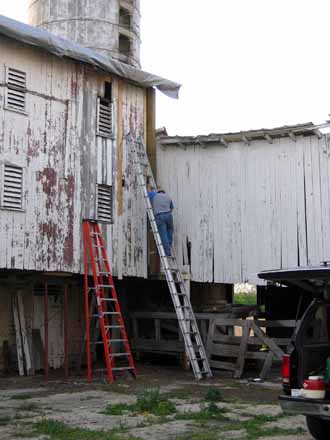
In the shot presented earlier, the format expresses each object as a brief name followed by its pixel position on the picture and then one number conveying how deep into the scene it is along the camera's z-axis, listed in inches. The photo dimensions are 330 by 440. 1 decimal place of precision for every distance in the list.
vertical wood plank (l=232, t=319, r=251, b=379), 600.4
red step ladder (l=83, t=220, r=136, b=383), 569.9
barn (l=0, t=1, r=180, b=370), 574.6
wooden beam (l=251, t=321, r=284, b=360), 590.9
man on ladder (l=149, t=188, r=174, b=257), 643.5
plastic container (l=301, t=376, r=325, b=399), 295.1
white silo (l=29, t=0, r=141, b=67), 802.8
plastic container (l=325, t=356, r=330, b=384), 298.4
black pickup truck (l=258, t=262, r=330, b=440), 301.9
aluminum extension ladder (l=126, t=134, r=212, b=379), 597.0
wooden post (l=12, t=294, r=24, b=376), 630.5
